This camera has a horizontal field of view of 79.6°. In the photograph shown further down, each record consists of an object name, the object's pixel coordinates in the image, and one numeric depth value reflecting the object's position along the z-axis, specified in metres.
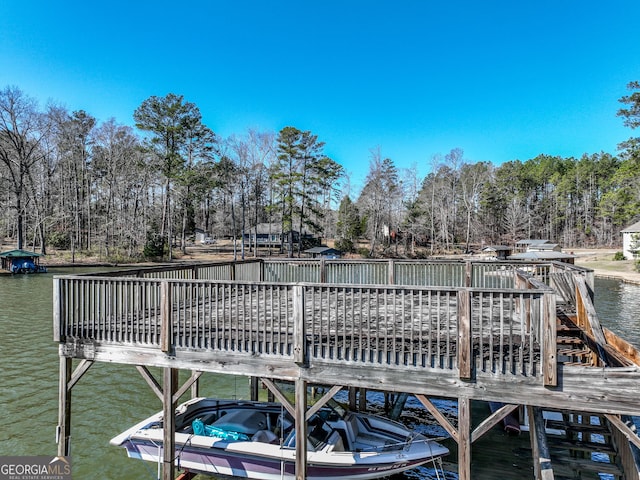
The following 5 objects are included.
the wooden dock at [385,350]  4.27
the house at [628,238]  42.38
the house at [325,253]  45.19
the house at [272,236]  56.65
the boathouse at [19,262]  32.78
